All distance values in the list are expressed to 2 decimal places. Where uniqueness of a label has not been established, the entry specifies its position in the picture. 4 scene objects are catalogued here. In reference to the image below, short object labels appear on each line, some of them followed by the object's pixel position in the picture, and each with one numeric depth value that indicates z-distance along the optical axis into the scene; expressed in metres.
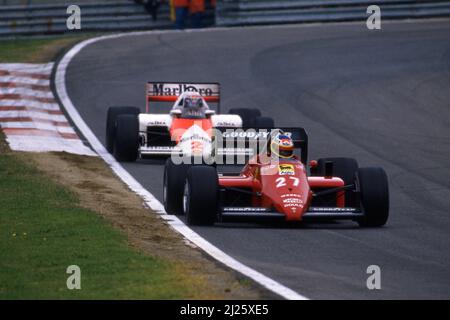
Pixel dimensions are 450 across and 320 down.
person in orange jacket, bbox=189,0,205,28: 36.81
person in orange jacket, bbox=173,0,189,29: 36.34
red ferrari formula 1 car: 14.07
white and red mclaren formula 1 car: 20.33
